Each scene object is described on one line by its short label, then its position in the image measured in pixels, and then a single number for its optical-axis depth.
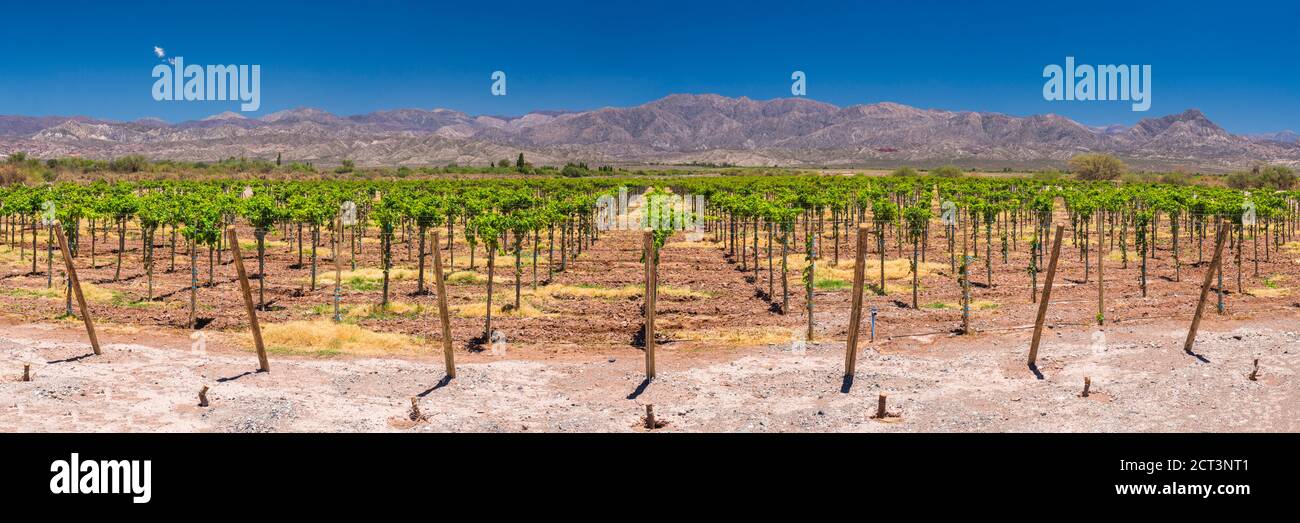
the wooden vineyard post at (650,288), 15.38
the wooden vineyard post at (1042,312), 15.89
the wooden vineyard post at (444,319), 15.00
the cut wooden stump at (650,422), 12.47
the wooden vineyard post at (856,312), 14.99
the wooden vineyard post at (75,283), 16.45
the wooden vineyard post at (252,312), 15.48
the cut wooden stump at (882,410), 13.11
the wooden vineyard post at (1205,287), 16.39
